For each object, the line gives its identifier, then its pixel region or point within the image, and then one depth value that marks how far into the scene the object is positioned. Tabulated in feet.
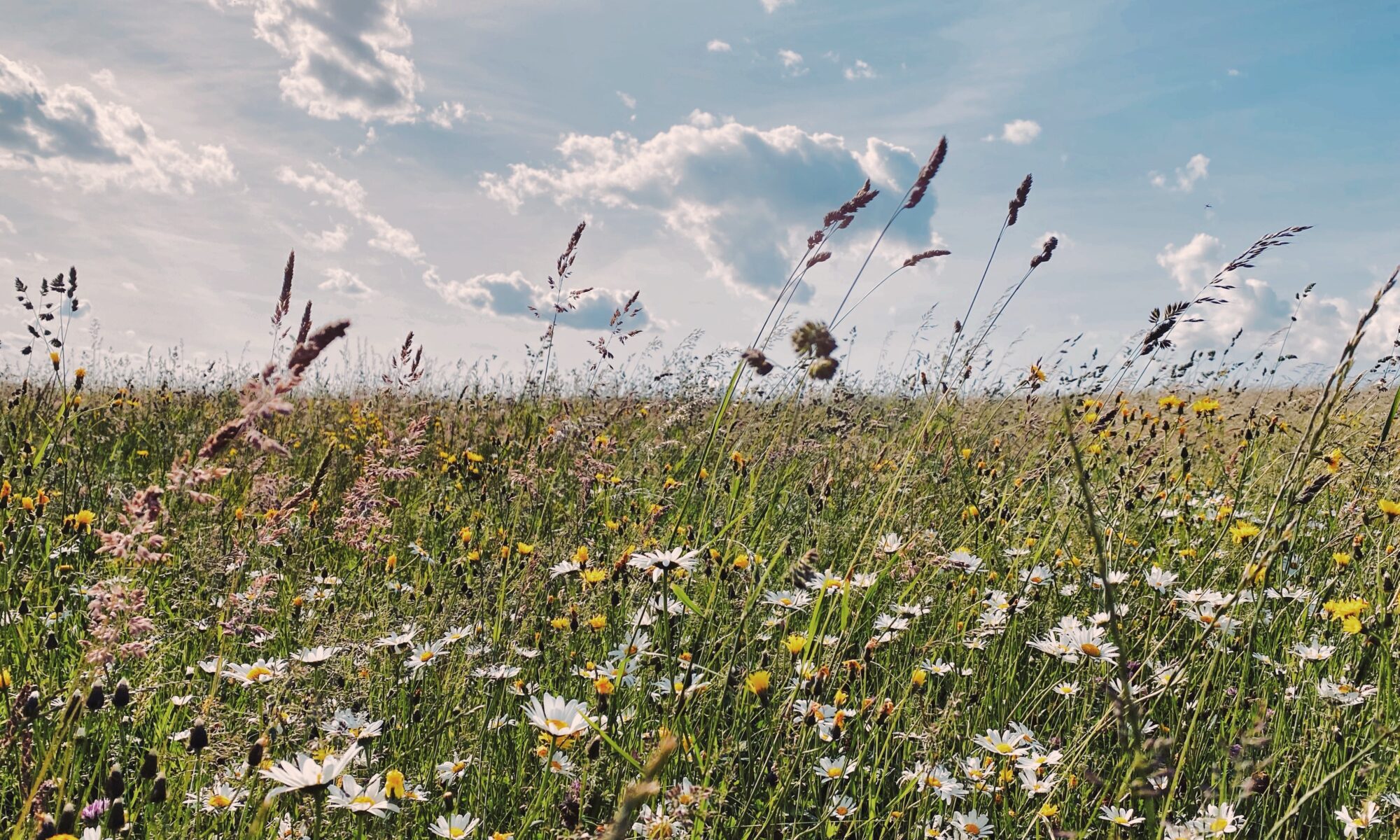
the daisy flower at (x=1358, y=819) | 2.56
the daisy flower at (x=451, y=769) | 2.62
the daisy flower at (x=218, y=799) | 2.48
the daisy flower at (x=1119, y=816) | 2.58
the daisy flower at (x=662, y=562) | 2.61
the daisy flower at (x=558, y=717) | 2.50
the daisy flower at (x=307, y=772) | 2.28
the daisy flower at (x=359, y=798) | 2.33
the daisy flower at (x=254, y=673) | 2.77
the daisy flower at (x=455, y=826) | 2.49
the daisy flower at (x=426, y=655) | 2.94
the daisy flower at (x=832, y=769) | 2.68
